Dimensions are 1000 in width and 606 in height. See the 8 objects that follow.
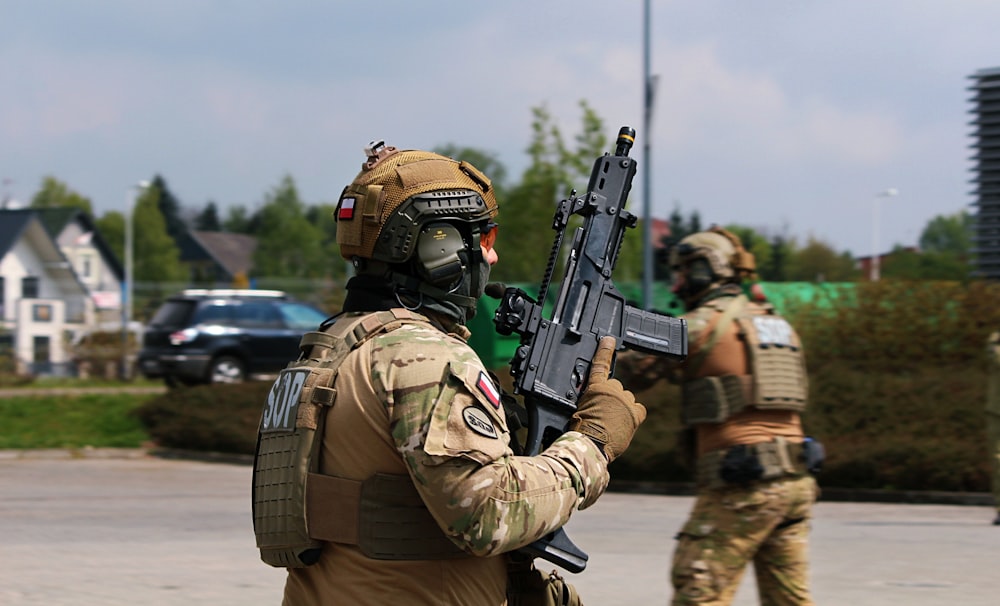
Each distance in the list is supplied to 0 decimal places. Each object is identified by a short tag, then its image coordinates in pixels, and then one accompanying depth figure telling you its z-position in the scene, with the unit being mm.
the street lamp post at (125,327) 28484
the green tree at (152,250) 85875
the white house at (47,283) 32062
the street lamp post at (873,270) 18281
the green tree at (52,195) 96188
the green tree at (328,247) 87688
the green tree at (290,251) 90375
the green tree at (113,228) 92188
